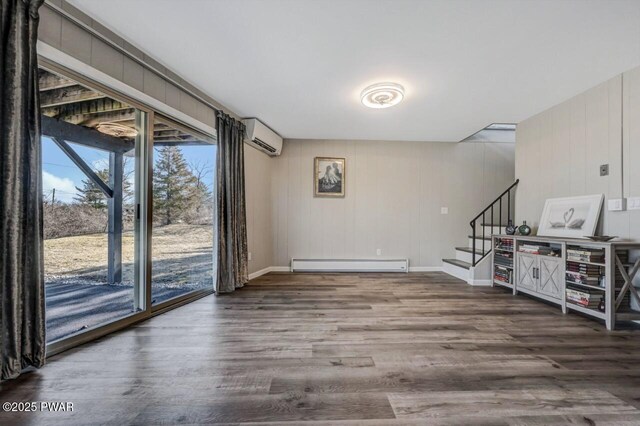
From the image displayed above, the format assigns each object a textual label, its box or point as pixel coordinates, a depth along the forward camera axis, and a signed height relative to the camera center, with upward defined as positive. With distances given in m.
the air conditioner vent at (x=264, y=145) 4.26 +1.16
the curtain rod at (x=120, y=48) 1.83 +1.42
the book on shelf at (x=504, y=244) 3.82 -0.48
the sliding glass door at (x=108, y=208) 2.00 +0.04
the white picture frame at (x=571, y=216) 2.98 -0.05
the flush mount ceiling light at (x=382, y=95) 2.90 +1.36
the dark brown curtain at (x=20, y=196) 1.54 +0.10
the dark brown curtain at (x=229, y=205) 3.58 +0.09
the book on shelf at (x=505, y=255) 3.81 -0.65
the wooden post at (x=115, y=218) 2.42 -0.06
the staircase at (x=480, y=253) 4.16 -0.73
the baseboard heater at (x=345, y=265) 5.02 -1.03
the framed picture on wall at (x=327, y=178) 5.20 +0.68
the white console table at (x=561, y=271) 2.47 -0.71
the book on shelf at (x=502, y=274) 3.77 -0.93
